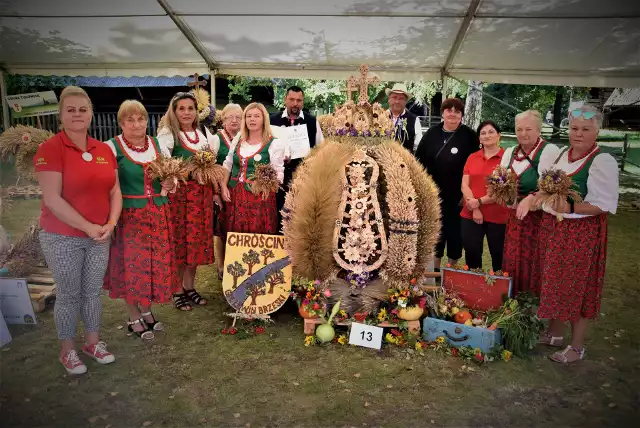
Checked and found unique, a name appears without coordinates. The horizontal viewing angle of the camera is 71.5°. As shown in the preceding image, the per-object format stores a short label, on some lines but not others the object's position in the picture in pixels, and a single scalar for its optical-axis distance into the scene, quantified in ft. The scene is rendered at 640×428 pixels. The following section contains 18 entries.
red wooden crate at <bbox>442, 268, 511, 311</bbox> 12.37
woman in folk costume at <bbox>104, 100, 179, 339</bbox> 11.32
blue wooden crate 11.62
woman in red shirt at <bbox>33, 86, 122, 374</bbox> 9.30
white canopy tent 17.72
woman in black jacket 15.62
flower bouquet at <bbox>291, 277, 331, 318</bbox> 12.56
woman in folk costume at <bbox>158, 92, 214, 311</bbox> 13.42
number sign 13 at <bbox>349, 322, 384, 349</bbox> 11.95
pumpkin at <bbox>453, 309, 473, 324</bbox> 12.11
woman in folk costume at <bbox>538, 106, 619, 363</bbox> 10.11
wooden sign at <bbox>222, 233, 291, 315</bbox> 13.24
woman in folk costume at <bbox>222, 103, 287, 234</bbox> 13.65
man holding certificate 15.86
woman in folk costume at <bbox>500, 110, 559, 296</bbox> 12.09
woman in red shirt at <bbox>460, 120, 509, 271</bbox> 13.79
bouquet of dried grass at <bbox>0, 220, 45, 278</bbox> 15.08
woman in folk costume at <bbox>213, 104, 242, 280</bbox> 14.74
